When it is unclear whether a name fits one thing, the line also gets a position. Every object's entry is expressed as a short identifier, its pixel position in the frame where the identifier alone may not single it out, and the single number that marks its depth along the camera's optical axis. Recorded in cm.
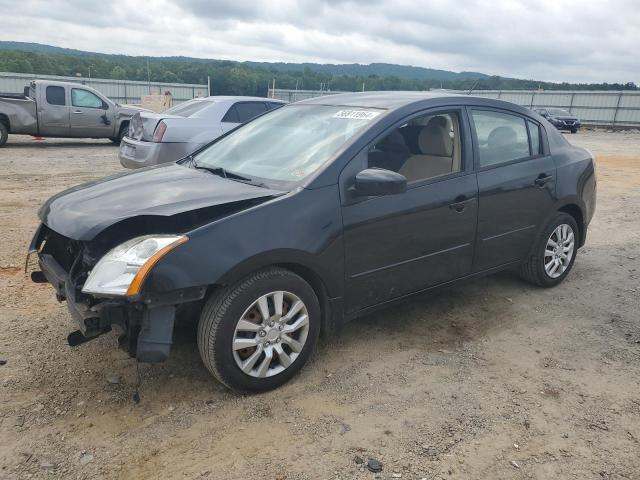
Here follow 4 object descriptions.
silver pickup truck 1355
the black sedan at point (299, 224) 272
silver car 819
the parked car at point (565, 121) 3014
